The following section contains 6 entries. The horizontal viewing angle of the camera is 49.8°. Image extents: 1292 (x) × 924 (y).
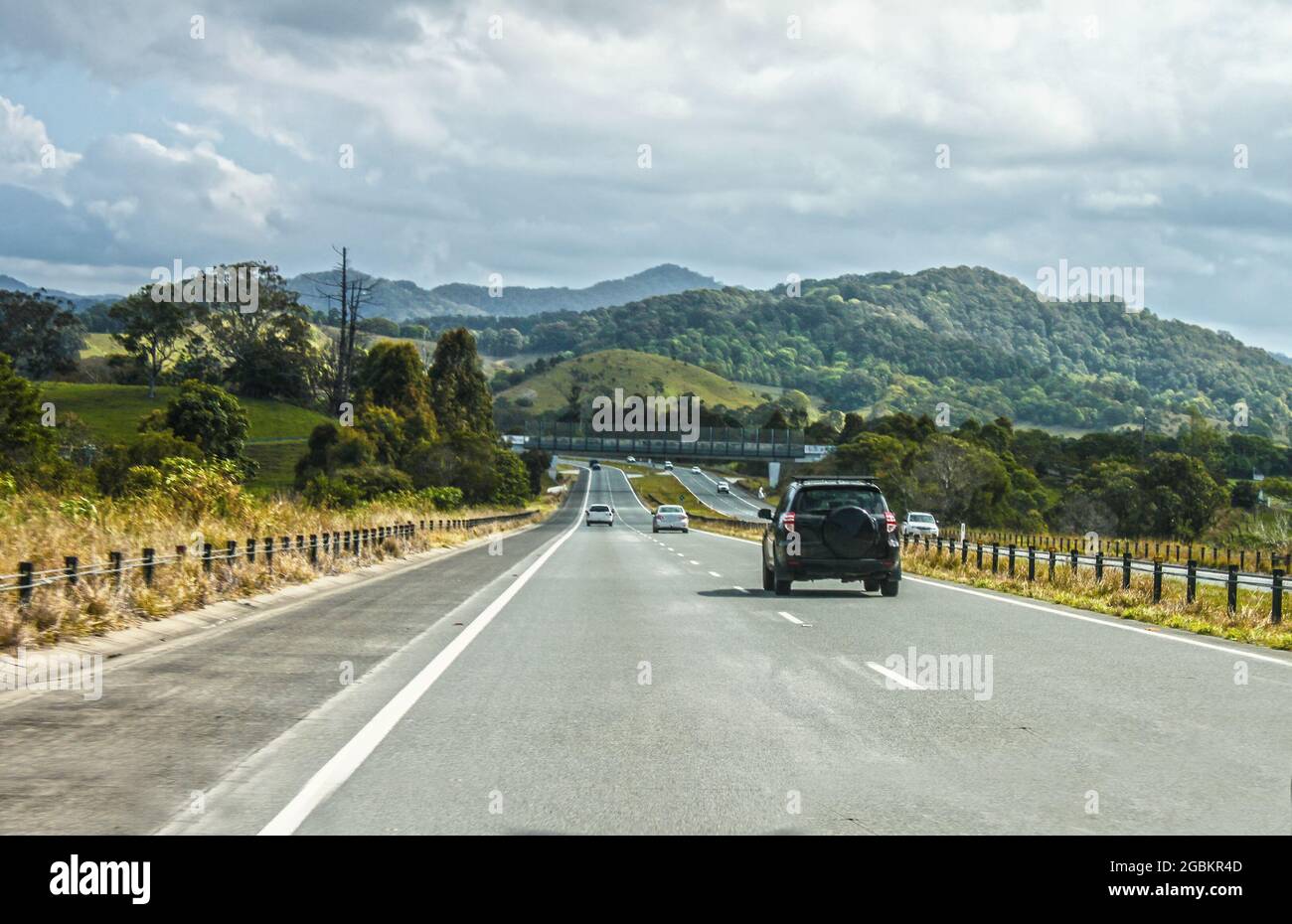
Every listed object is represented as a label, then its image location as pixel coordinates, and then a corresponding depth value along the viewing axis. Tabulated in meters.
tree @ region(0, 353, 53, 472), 66.44
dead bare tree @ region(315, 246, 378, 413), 94.12
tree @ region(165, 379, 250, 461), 96.62
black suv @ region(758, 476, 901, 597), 22.30
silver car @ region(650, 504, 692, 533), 69.94
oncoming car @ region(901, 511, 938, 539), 68.94
